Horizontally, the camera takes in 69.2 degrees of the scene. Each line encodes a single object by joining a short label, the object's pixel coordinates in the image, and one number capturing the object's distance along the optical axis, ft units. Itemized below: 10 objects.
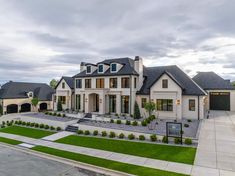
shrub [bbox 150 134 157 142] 53.52
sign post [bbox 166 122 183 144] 51.09
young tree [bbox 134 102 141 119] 80.84
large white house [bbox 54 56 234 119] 79.46
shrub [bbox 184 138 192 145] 48.97
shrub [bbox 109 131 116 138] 60.75
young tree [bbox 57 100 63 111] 108.17
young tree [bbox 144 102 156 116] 70.44
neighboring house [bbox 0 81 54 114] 120.06
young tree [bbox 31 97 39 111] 119.24
